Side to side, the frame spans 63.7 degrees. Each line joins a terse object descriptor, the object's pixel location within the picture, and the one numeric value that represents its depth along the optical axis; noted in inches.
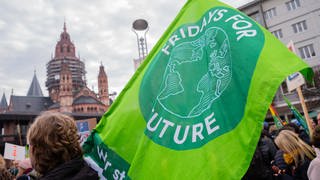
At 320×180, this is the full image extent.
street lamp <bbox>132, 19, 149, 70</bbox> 460.4
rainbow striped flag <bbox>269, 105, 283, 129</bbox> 335.0
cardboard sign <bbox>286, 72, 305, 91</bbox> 195.3
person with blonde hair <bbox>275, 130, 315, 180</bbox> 138.6
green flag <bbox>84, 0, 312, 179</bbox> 69.4
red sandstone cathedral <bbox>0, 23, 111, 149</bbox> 2982.3
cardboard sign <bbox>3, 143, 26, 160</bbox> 310.9
